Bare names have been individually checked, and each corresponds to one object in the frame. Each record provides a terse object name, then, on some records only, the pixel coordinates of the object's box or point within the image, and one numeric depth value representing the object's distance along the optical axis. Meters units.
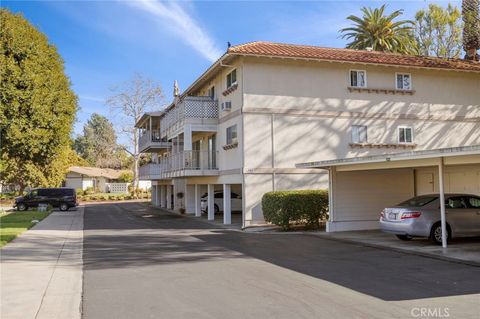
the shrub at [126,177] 72.94
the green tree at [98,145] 87.49
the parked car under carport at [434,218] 13.75
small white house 70.59
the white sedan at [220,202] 30.57
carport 17.98
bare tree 55.59
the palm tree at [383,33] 45.03
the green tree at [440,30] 43.06
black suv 36.09
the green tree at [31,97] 31.02
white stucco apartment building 21.59
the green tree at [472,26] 30.30
